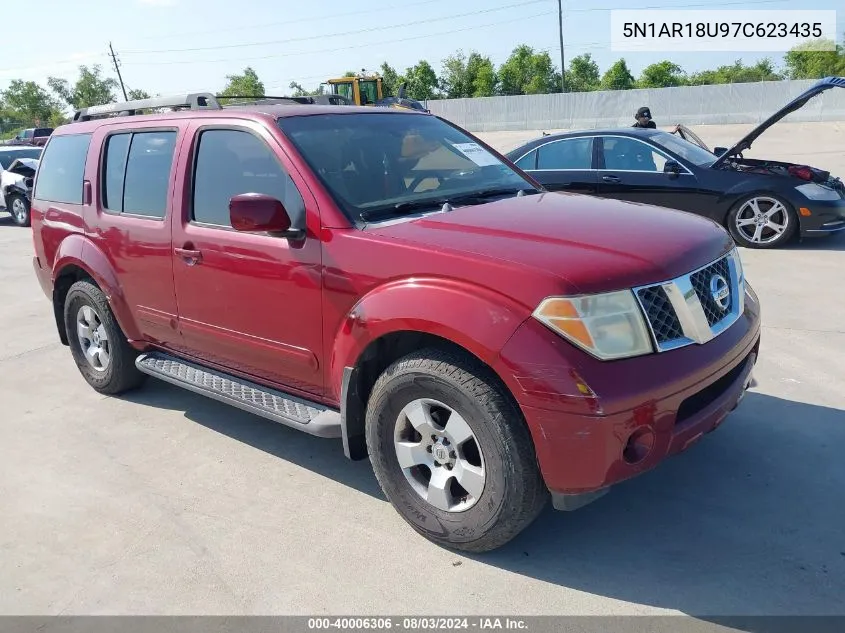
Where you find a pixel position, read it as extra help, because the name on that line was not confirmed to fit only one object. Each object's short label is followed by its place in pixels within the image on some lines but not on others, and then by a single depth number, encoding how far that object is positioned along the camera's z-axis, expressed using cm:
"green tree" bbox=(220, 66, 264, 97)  7781
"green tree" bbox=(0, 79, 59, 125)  7919
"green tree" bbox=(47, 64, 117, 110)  7875
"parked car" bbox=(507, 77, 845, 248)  795
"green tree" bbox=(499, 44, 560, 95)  6925
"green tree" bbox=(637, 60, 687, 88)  6844
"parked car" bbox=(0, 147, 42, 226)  1580
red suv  255
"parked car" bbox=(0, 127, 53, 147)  3310
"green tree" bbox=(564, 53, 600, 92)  7615
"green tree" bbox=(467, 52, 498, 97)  7006
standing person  1089
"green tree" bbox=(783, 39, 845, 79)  5728
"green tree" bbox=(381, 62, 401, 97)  7106
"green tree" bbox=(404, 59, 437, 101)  7138
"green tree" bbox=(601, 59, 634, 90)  6925
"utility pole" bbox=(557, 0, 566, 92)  5309
